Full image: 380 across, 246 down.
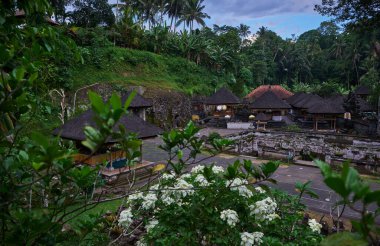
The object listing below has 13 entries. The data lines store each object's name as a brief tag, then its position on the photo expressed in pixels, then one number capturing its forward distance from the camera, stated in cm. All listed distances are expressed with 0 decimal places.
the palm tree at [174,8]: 4488
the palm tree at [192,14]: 4628
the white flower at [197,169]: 416
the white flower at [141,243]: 340
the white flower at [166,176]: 368
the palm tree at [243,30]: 5936
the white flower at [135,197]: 349
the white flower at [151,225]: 318
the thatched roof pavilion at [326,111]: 2641
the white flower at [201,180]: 356
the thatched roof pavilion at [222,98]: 3067
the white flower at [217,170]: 391
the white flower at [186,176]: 392
